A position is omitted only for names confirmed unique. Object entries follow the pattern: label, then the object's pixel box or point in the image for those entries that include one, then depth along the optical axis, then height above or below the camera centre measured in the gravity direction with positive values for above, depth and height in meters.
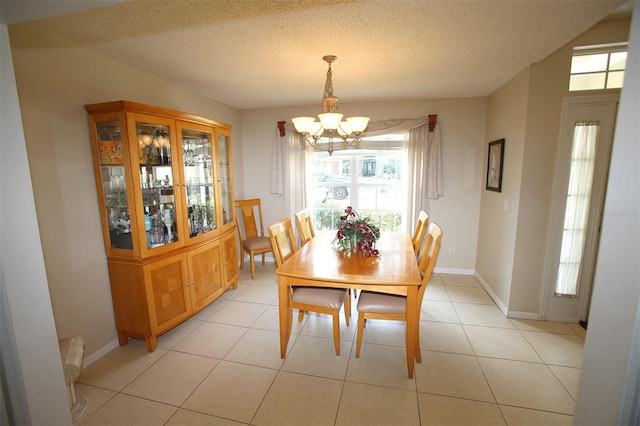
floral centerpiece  2.36 -0.51
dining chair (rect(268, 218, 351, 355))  2.16 -0.96
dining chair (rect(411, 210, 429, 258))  2.72 -0.57
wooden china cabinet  2.07 -0.29
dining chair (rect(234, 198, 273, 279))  3.75 -0.78
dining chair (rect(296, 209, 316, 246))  2.78 -0.52
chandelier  2.03 +0.42
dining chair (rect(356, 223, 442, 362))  1.98 -0.96
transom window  2.26 +0.89
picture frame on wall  2.97 +0.11
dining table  1.86 -0.68
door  2.35 -0.25
